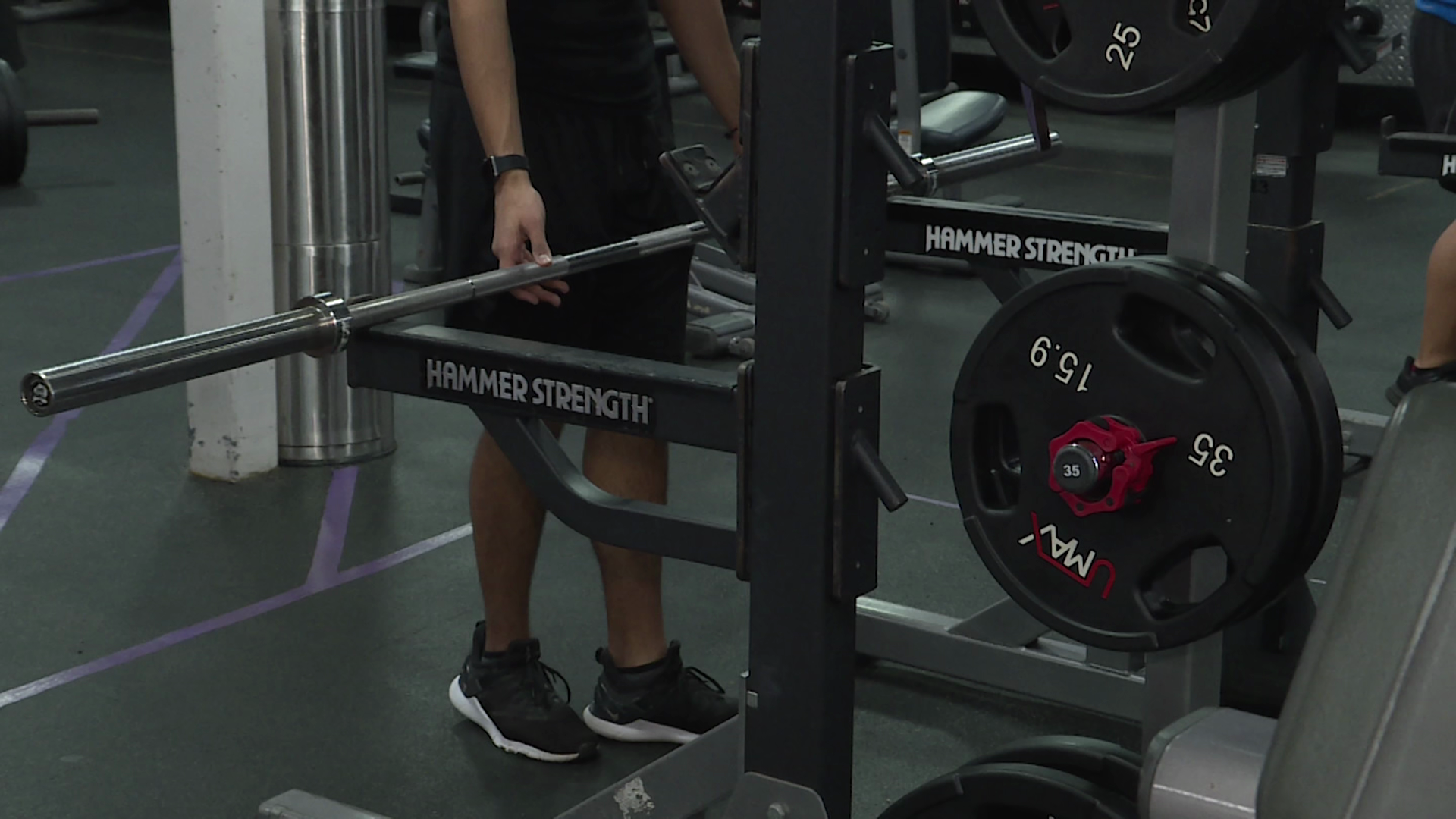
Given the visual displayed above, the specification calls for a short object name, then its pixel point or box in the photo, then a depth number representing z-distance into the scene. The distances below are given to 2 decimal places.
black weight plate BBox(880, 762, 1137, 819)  3.15
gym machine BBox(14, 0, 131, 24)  17.40
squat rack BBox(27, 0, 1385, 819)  3.06
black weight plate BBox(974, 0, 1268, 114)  2.91
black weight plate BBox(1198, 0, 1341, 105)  2.90
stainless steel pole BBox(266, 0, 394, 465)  5.59
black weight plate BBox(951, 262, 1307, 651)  2.97
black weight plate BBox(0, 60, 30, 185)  9.72
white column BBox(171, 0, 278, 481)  5.36
